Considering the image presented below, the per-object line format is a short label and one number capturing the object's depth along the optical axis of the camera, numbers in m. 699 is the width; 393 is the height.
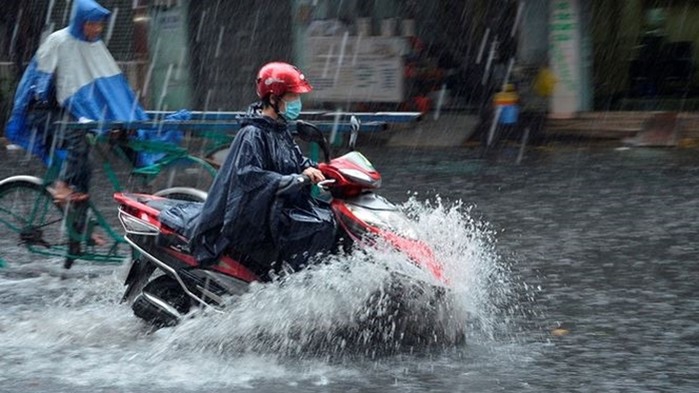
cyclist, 16.70
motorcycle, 12.32
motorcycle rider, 12.39
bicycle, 16.62
